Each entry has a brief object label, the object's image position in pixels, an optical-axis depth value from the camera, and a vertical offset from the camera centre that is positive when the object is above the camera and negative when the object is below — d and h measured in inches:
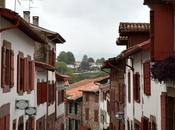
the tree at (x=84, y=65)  7128.4 +117.4
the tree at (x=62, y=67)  5369.1 +74.4
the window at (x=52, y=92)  1520.2 -50.6
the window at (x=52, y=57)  1566.2 +52.9
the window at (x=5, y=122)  731.8 -65.8
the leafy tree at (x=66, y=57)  7488.2 +236.8
